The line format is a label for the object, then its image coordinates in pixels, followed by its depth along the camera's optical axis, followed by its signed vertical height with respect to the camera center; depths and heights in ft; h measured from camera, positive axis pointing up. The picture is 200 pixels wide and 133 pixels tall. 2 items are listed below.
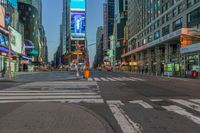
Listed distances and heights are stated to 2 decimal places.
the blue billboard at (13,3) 131.87 +56.78
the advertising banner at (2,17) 101.24 +32.06
